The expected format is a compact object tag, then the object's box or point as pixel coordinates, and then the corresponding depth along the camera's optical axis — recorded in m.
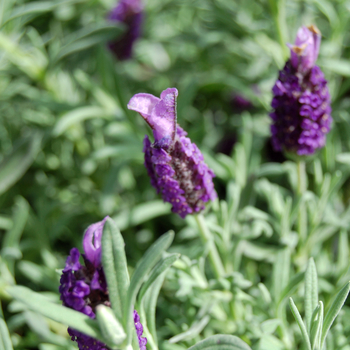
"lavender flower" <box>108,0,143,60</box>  0.72
